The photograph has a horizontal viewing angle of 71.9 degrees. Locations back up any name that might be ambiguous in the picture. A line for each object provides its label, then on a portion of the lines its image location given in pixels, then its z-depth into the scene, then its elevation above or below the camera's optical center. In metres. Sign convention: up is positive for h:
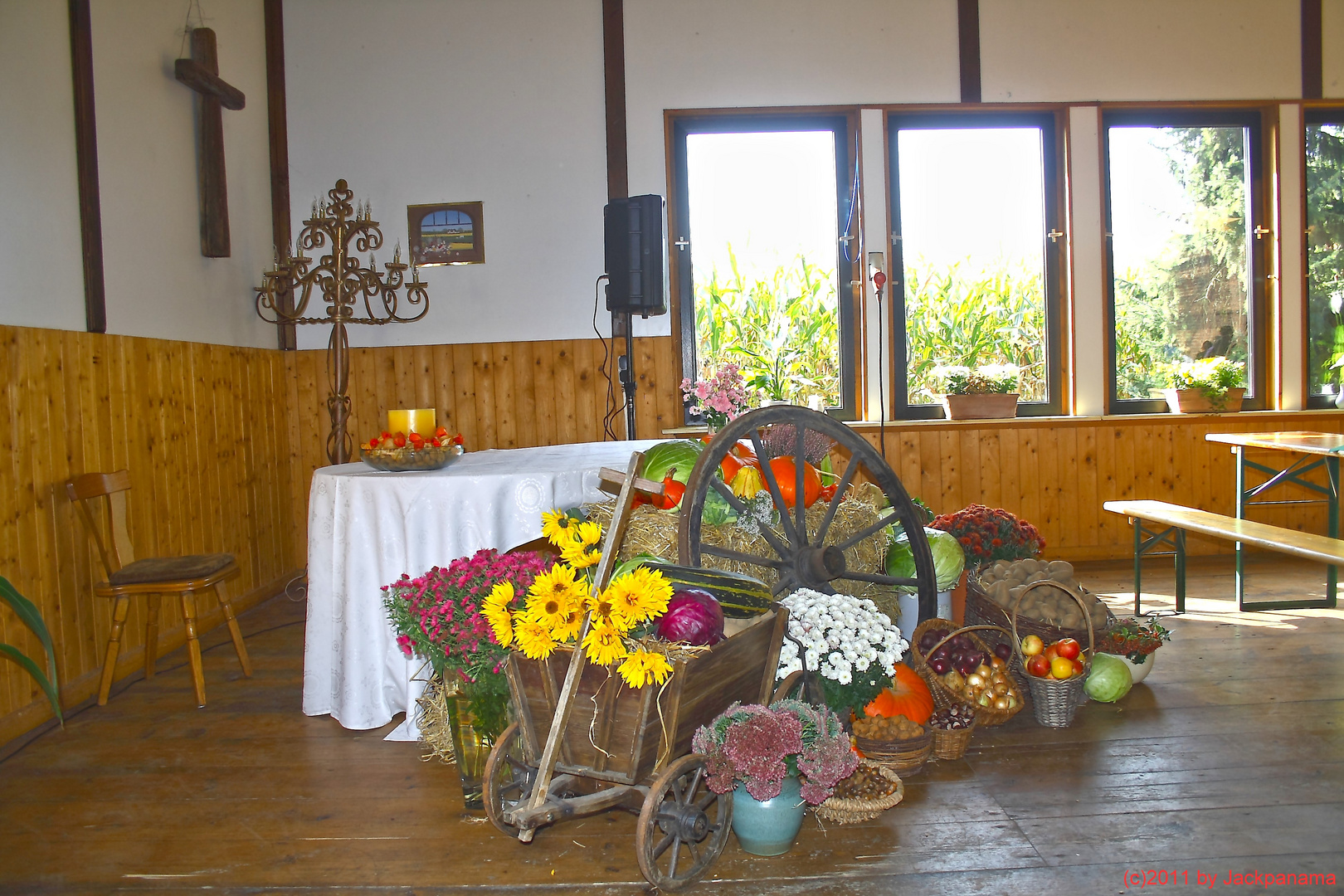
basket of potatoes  2.89 -0.66
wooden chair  3.13 -0.50
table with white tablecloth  2.72 -0.36
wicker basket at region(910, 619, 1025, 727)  2.58 -0.82
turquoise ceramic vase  1.98 -0.89
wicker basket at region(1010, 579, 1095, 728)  2.68 -0.88
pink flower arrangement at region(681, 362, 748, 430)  3.15 +0.05
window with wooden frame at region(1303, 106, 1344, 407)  5.45 +0.81
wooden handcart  1.81 -0.69
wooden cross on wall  4.30 +1.25
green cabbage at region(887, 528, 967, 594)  3.13 -0.53
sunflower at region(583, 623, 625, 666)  1.76 -0.44
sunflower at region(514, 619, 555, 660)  1.84 -0.45
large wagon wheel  2.27 -0.32
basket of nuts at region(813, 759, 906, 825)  2.10 -0.91
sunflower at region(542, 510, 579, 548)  1.93 -0.24
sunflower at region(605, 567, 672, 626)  1.77 -0.36
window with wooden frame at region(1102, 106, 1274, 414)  5.41 +0.86
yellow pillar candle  2.95 -0.01
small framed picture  5.20 +1.03
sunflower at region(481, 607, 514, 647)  1.90 -0.43
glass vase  2.25 -0.81
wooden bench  3.06 -0.53
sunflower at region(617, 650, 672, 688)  1.75 -0.49
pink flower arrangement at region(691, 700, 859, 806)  1.84 -0.70
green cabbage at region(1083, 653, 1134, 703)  2.84 -0.88
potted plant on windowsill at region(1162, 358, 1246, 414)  5.21 +0.02
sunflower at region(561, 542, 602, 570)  1.92 -0.30
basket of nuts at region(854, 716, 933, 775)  2.34 -0.87
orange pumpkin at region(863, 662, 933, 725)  2.47 -0.81
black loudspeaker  4.62 +0.80
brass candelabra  4.63 +0.69
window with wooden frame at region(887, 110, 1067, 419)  5.37 +0.89
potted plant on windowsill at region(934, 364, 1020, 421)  5.23 +0.03
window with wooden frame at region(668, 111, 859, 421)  5.34 +0.91
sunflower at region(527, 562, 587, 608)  1.83 -0.34
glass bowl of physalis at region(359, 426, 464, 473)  2.84 -0.11
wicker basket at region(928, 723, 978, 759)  2.47 -0.91
